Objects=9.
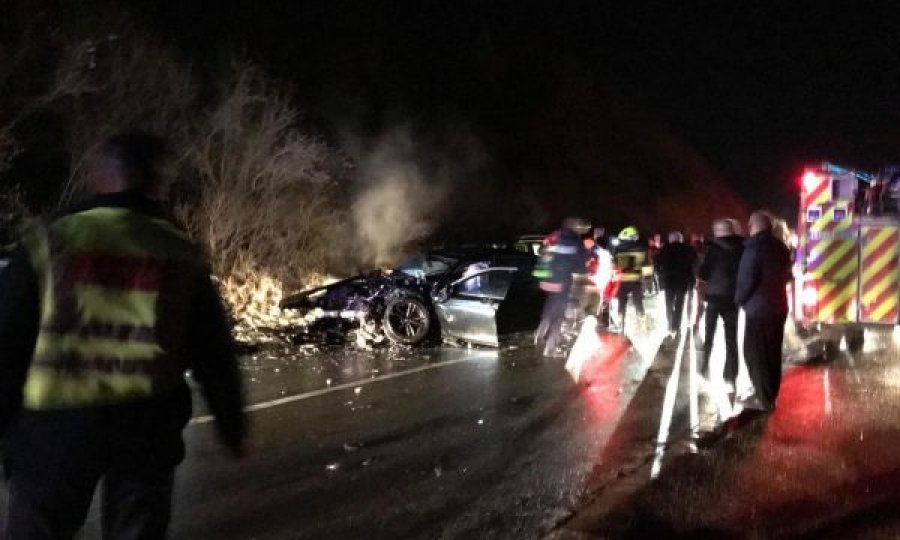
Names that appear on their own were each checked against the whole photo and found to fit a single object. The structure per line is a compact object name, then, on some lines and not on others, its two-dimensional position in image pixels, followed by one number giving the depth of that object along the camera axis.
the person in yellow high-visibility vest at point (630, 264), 13.20
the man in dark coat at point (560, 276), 10.45
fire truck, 9.80
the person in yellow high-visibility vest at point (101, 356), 2.50
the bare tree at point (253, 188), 15.85
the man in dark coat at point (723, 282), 8.52
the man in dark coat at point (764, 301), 7.34
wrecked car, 11.62
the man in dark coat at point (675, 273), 12.44
